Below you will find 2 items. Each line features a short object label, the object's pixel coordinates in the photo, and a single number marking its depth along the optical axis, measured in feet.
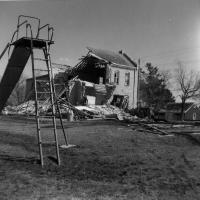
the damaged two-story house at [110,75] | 140.56
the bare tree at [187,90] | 213.46
